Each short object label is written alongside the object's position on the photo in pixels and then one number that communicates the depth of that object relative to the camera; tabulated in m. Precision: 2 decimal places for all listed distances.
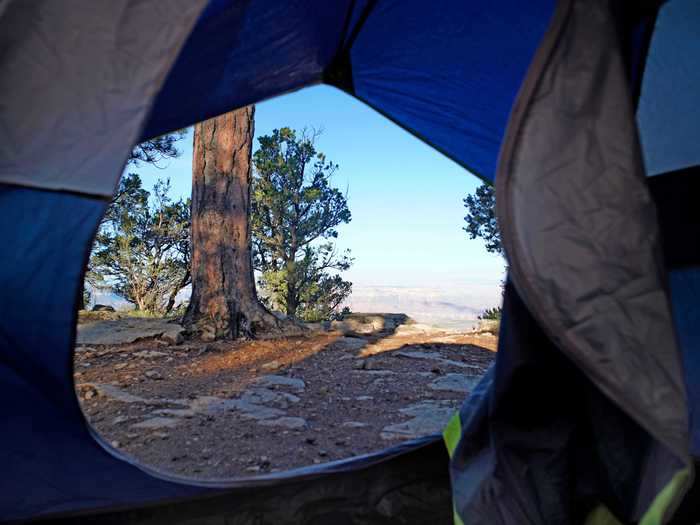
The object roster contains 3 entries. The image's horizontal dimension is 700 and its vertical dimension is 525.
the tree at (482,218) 11.69
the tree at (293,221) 11.74
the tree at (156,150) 8.98
